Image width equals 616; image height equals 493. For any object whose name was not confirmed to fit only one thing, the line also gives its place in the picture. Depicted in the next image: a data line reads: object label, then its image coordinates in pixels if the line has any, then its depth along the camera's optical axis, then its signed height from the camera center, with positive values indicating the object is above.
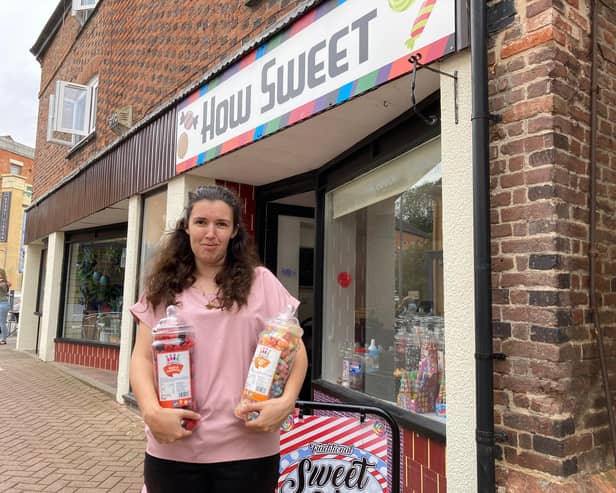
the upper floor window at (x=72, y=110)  10.41 +3.87
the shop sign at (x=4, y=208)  25.89 +4.42
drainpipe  2.35 +0.24
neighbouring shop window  9.99 +0.06
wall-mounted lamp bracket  2.68 +1.22
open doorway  6.03 +0.63
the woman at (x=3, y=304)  12.84 -0.34
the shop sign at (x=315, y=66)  2.84 +1.63
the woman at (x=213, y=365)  1.70 -0.25
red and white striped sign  2.30 -0.75
